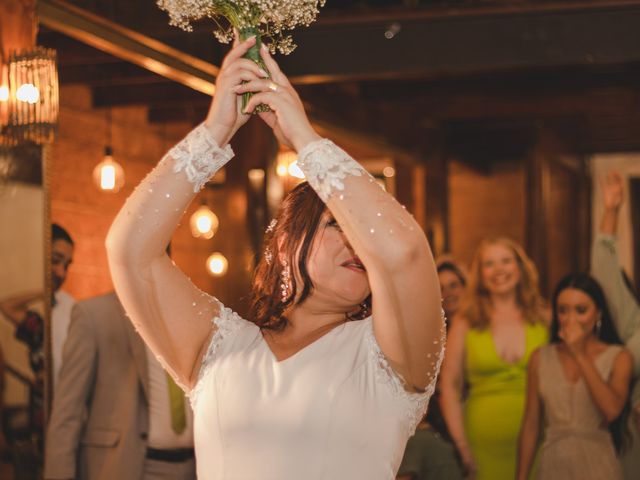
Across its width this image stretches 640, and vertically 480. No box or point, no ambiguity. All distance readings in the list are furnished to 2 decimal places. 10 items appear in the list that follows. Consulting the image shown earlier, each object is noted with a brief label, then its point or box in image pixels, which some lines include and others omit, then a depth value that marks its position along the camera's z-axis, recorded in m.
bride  1.80
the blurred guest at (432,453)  4.57
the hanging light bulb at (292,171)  7.76
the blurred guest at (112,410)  4.35
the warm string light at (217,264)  8.76
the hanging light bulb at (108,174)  6.94
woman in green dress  5.21
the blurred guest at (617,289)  4.96
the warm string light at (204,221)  8.69
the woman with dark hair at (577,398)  4.68
